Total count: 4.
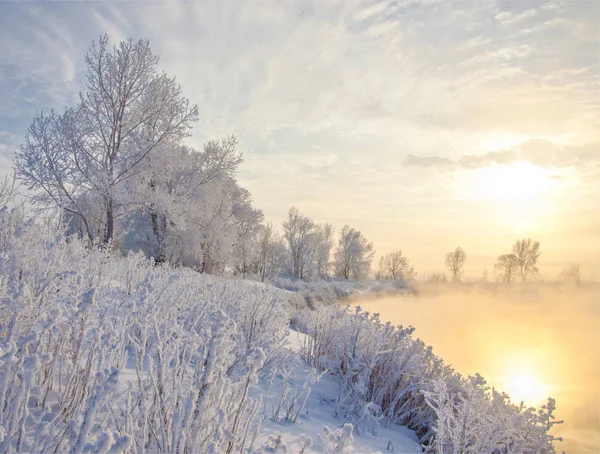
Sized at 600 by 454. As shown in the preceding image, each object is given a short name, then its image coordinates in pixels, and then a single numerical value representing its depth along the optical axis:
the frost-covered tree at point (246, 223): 26.73
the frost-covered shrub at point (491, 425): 3.06
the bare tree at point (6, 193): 5.79
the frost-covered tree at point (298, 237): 48.06
